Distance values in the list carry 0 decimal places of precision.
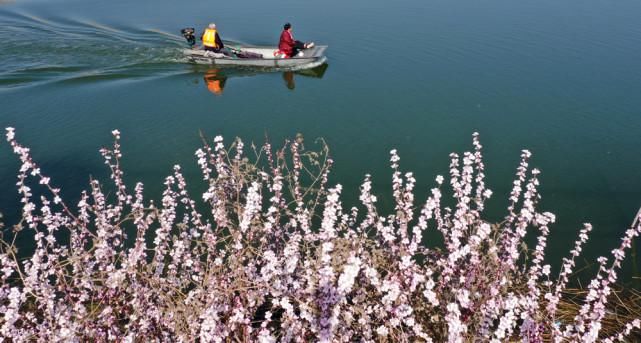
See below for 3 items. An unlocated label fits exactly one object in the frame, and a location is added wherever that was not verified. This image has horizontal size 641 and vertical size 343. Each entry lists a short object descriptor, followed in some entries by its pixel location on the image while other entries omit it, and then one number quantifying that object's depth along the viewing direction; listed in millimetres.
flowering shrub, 3902
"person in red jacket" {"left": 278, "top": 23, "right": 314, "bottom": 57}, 15435
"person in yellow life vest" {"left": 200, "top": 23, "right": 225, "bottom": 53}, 15617
